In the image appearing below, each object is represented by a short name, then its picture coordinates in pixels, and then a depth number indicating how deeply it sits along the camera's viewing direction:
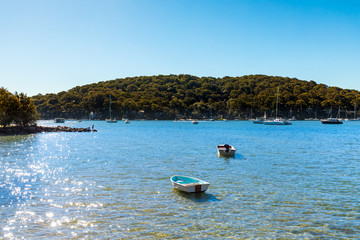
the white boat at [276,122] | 169.75
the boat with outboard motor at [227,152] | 41.59
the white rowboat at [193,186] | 21.02
